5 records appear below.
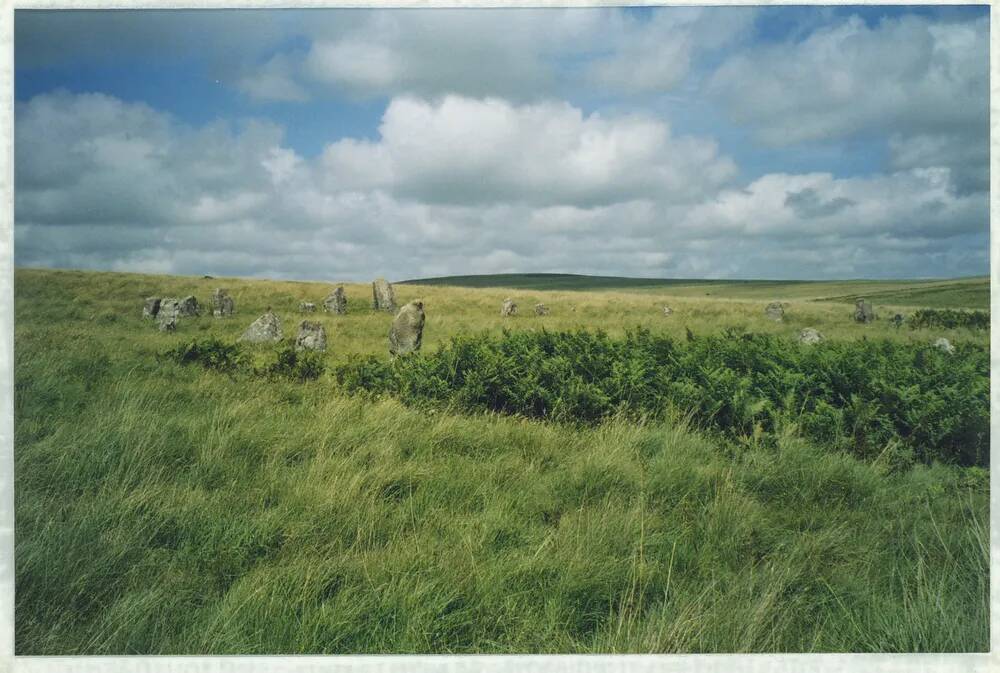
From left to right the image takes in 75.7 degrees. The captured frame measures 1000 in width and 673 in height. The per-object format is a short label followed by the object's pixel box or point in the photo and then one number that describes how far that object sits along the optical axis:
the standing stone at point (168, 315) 16.19
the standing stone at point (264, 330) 14.62
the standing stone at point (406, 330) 12.27
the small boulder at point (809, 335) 17.37
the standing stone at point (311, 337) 13.26
